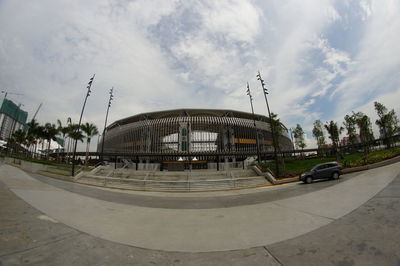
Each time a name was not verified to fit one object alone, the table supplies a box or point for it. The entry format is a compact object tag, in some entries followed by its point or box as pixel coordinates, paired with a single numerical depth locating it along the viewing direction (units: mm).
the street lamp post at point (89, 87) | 26922
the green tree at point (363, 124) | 29183
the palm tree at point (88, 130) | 43969
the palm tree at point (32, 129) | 49453
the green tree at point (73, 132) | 43603
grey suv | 15219
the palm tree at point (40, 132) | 48781
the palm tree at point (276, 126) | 26172
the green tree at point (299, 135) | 49000
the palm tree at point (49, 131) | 48594
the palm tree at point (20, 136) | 56638
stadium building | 51062
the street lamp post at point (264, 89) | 22875
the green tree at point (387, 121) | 30812
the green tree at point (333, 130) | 33219
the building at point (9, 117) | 129625
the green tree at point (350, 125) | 30844
